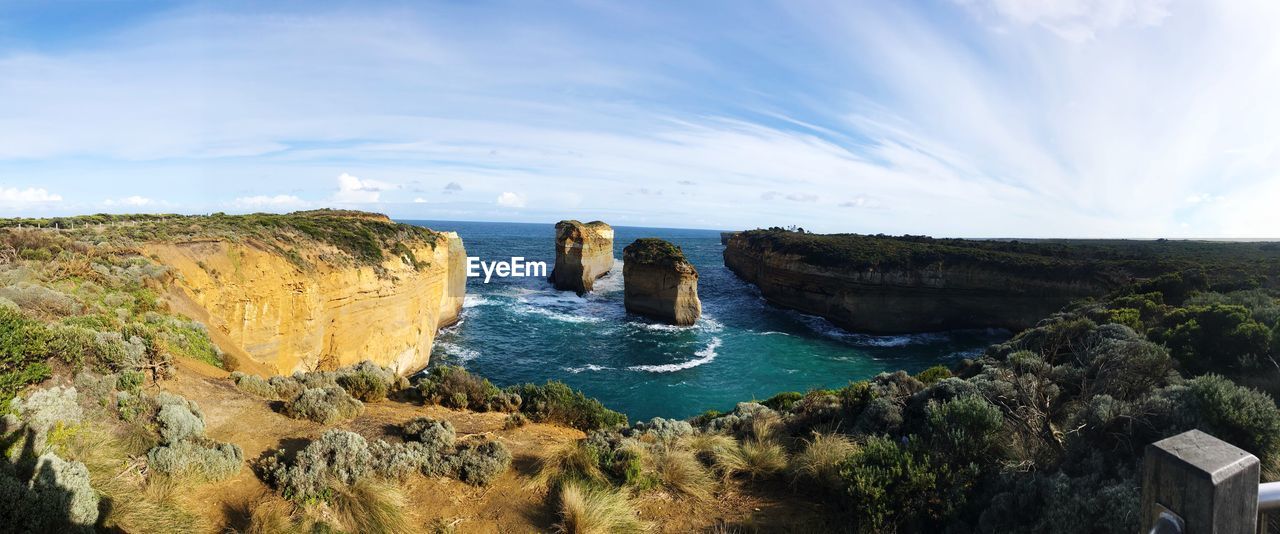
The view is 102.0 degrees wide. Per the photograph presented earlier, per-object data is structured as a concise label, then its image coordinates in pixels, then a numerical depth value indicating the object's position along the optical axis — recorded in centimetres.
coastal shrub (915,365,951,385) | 1215
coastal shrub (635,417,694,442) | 826
